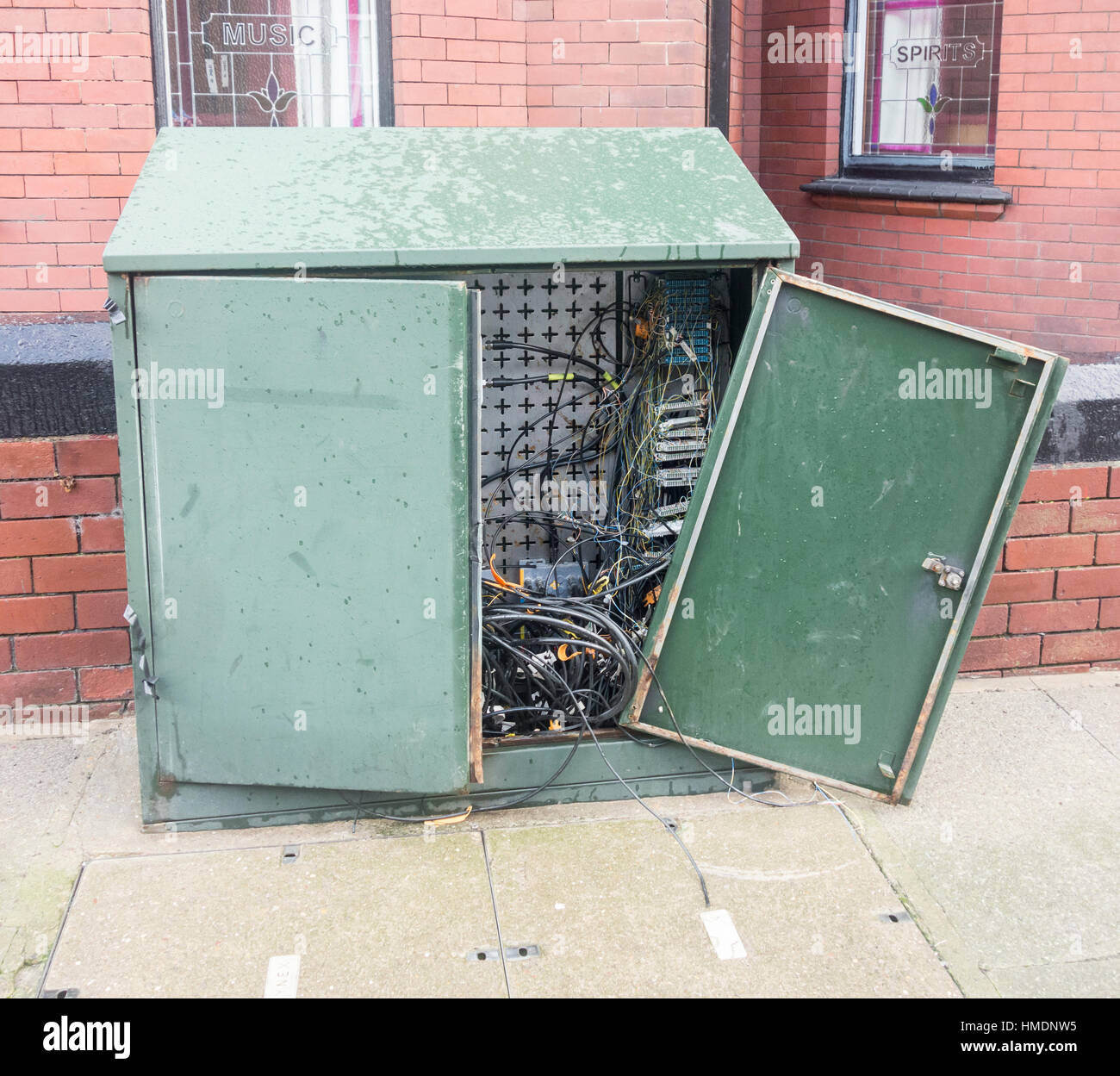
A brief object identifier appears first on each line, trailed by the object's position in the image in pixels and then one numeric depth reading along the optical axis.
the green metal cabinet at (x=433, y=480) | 3.60
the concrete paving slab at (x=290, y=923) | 3.33
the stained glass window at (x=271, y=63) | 5.21
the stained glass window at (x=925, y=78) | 6.96
